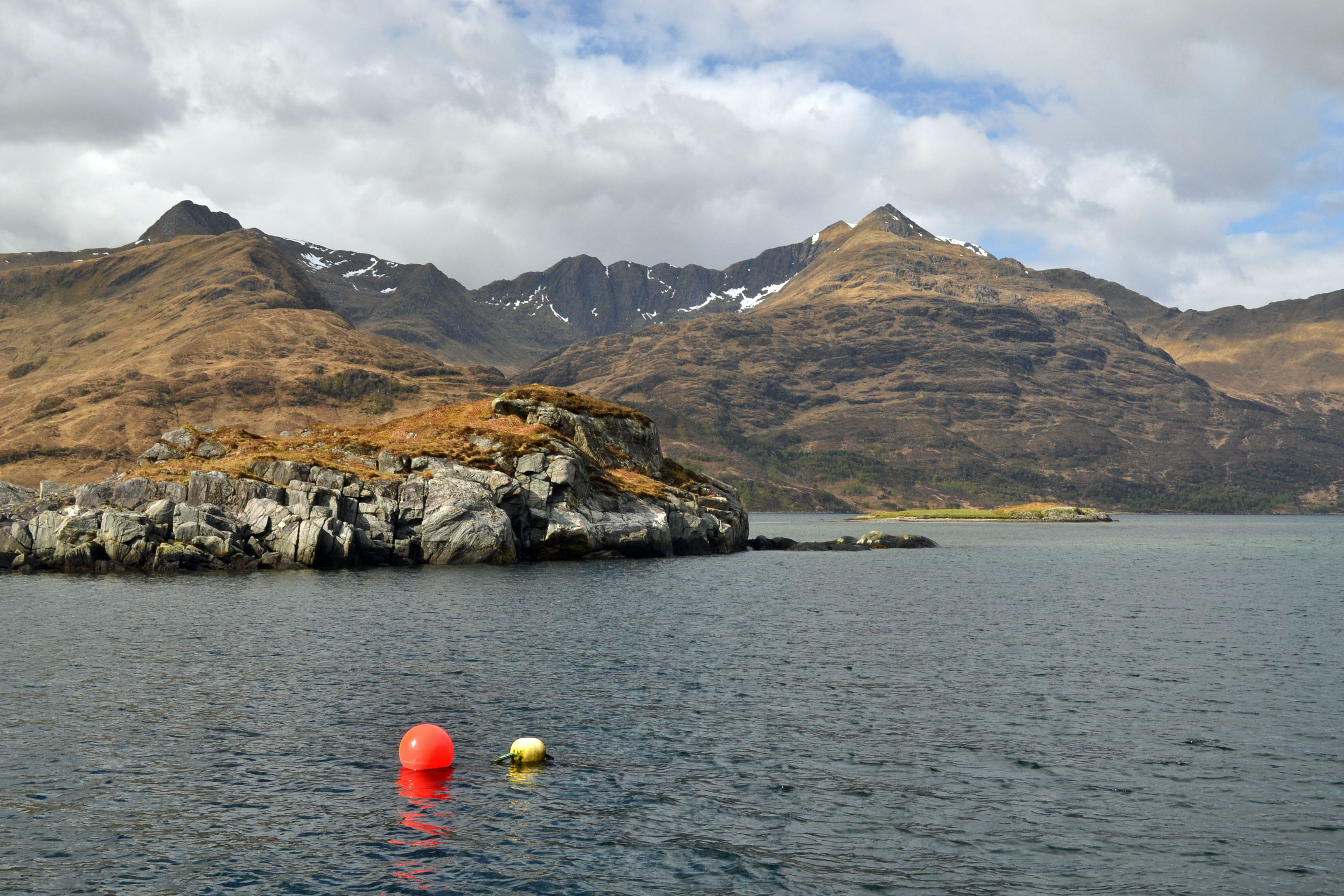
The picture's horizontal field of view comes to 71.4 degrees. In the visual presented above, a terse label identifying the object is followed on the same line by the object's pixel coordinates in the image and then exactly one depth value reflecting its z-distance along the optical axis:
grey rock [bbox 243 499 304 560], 91.38
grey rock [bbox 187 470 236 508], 92.94
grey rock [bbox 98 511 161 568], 87.25
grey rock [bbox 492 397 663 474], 128.50
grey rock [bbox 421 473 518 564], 98.12
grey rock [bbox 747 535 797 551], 149.75
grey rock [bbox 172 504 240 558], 88.19
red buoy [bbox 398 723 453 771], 28.70
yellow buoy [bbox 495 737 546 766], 29.56
